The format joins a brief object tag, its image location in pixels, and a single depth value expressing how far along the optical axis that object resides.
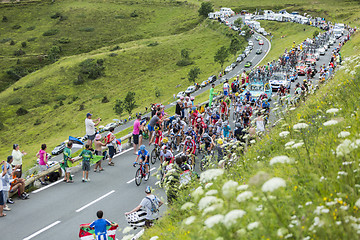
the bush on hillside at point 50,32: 141.75
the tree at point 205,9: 137.00
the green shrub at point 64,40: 135.88
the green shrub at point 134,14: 155.00
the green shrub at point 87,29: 144.50
